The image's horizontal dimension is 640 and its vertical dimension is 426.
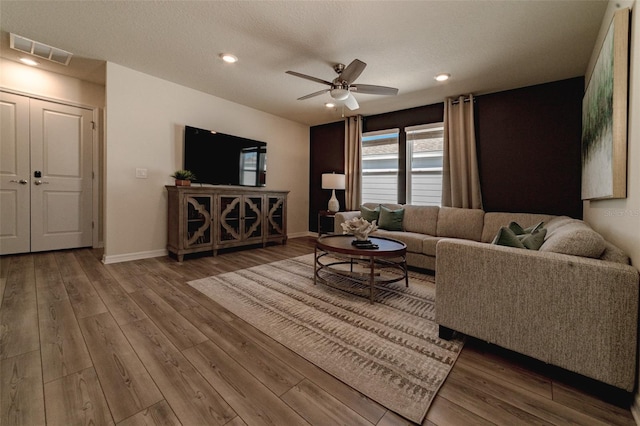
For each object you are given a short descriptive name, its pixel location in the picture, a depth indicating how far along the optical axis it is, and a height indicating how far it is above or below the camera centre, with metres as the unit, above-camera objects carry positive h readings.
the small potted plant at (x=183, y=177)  3.50 +0.42
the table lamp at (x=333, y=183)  4.71 +0.47
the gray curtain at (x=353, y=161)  4.83 +0.91
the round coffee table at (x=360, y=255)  2.27 -0.40
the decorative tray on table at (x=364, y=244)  2.46 -0.34
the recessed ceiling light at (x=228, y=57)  2.82 +1.68
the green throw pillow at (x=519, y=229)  2.12 -0.16
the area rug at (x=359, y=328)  1.30 -0.84
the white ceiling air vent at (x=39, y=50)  2.65 +1.73
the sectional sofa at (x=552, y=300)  1.16 -0.46
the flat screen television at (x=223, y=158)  3.80 +0.81
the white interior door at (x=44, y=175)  3.32 +0.43
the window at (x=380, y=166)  4.59 +0.79
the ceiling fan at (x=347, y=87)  2.56 +1.31
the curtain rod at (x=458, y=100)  3.72 +1.61
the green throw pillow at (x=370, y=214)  4.09 -0.07
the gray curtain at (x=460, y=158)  3.67 +0.76
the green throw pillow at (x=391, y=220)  3.83 -0.16
